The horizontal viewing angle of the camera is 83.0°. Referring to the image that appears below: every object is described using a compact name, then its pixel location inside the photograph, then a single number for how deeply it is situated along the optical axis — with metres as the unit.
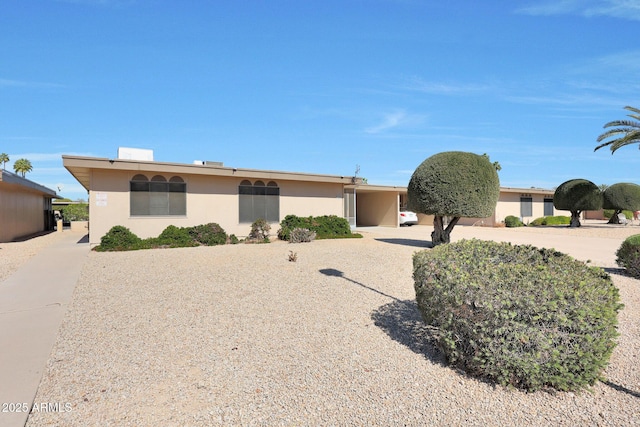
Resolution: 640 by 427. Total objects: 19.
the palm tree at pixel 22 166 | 59.28
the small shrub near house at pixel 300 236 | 14.76
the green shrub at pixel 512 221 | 26.20
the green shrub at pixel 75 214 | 28.36
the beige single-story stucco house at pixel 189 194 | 13.07
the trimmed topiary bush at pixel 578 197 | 23.06
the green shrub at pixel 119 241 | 12.31
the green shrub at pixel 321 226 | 15.68
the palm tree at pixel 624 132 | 17.63
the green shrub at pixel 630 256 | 7.98
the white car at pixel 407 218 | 25.67
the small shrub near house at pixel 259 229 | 15.34
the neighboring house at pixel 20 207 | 15.75
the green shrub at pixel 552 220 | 27.73
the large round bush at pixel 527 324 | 3.04
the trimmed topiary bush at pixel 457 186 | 11.77
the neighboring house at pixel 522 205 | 27.89
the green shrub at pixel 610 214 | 31.44
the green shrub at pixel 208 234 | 13.94
